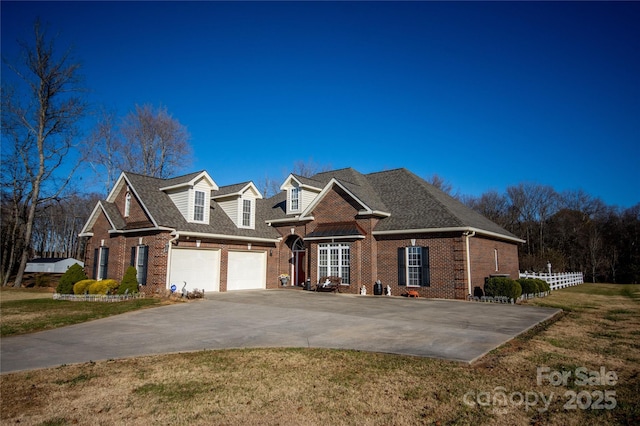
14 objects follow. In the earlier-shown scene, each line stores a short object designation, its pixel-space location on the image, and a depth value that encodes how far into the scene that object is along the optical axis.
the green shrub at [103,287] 18.42
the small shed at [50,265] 54.60
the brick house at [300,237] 20.48
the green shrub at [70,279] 19.14
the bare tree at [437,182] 53.88
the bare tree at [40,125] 28.03
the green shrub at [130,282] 18.89
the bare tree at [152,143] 37.50
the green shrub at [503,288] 18.05
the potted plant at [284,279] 26.73
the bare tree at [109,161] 35.61
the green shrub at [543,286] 22.64
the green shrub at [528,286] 20.39
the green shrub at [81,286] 18.77
